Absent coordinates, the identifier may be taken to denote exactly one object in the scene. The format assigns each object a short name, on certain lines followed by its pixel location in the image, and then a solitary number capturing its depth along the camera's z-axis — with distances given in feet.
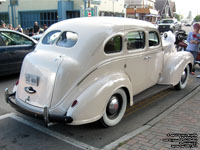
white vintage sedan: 11.69
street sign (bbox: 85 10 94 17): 55.47
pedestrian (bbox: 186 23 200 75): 25.04
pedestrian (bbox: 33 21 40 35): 60.79
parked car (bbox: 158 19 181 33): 92.27
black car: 22.67
